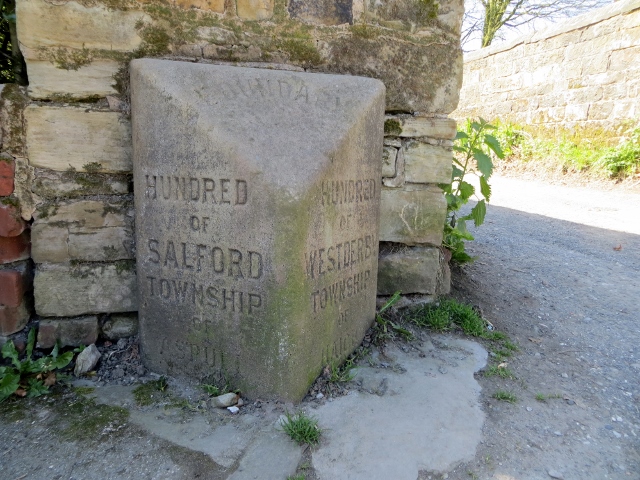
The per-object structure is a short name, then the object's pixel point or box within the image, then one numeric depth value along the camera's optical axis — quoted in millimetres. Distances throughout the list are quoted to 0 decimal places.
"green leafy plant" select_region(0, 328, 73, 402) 1657
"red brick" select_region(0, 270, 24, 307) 1781
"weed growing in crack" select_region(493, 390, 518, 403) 1734
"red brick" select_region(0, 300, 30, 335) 1797
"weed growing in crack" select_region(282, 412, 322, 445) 1436
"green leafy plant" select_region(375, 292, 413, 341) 2074
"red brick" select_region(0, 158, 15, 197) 1763
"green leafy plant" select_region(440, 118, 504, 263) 2504
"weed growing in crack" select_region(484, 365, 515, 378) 1899
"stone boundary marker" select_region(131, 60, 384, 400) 1502
